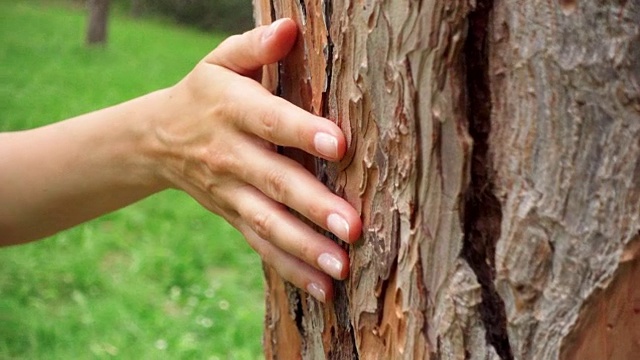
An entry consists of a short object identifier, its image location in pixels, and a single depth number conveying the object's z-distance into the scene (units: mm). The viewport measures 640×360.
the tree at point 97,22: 8969
